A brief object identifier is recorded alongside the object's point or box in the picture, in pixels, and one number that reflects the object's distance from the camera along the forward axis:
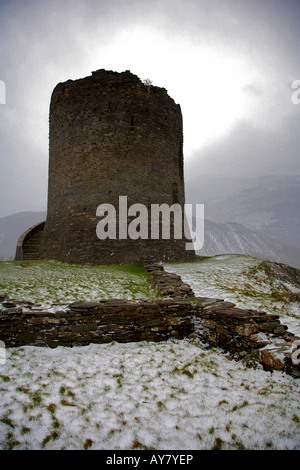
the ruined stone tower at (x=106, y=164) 14.62
